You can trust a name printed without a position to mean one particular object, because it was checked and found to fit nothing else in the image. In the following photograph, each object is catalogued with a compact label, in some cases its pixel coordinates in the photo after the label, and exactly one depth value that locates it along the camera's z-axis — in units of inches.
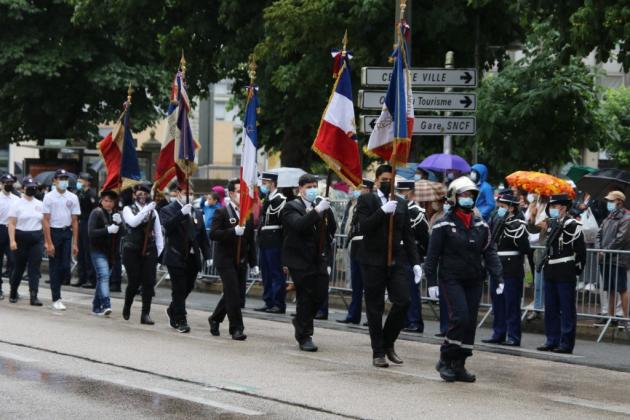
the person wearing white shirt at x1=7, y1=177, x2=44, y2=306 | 722.8
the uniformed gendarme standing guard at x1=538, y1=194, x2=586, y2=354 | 569.6
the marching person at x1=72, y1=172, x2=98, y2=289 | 898.7
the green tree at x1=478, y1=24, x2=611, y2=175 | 1131.3
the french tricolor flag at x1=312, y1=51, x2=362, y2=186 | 546.9
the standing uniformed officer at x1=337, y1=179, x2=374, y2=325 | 668.1
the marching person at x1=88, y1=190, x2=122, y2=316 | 668.1
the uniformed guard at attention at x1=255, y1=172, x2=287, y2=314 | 708.7
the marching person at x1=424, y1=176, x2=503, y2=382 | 451.5
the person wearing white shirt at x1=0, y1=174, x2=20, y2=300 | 755.4
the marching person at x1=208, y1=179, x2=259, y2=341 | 569.3
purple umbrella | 798.5
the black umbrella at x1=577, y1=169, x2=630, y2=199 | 735.7
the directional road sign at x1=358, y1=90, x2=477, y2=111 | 699.4
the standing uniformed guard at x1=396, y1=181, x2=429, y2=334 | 640.4
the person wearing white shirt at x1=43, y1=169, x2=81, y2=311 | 721.6
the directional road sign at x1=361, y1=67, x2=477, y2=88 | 691.4
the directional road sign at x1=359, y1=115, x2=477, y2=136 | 700.0
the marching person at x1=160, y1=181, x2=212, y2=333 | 605.0
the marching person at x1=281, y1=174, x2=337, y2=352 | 535.5
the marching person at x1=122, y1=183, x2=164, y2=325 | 642.8
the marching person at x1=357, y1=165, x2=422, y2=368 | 486.6
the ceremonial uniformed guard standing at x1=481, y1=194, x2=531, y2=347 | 592.7
